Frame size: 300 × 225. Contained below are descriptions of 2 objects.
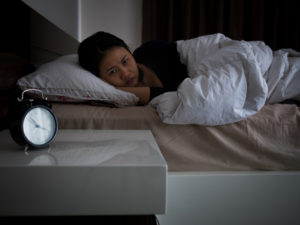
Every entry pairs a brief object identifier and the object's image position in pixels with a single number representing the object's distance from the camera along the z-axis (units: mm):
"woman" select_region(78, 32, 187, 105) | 1096
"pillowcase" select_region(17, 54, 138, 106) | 934
